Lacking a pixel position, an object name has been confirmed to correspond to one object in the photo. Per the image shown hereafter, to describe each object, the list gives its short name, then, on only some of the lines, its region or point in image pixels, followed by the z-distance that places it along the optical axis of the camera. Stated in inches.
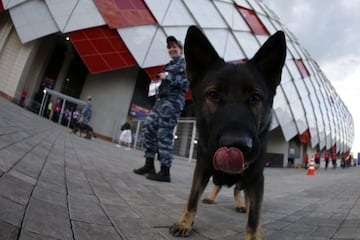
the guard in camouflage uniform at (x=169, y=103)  156.3
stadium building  772.0
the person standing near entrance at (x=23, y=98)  809.1
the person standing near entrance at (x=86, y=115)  501.0
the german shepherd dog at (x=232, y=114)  50.6
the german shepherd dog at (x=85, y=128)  501.4
